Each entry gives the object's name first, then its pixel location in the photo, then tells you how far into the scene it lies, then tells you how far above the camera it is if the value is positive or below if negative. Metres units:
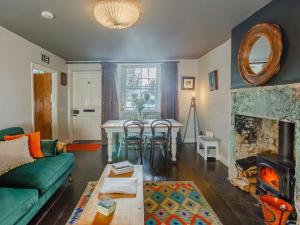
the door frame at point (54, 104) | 4.82 +0.02
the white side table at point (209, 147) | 4.00 -0.87
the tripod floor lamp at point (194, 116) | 5.50 -0.30
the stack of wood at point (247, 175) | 2.68 -0.98
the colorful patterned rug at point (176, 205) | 2.06 -1.21
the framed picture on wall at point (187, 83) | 5.46 +0.64
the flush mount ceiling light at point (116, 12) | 1.79 +0.89
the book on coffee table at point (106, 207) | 1.48 -0.80
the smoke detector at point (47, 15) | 2.45 +1.17
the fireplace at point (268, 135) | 1.85 -0.43
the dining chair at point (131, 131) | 3.79 -0.52
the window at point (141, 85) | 5.67 +0.60
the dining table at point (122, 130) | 3.78 -0.50
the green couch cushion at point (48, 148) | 2.86 -0.65
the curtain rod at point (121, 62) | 5.39 +1.23
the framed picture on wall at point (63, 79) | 5.15 +0.71
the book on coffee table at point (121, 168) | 2.29 -0.77
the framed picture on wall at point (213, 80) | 4.13 +0.57
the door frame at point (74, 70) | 5.62 +1.03
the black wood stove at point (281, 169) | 2.01 -0.72
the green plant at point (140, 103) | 4.39 +0.05
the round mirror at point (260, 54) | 2.04 +0.63
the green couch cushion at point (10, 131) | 2.66 -0.40
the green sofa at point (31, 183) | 1.64 -0.84
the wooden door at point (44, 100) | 4.84 +0.11
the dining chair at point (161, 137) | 3.88 -0.66
